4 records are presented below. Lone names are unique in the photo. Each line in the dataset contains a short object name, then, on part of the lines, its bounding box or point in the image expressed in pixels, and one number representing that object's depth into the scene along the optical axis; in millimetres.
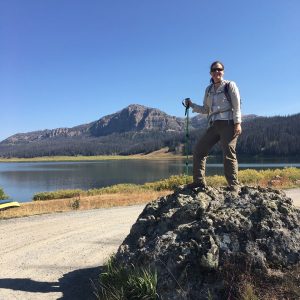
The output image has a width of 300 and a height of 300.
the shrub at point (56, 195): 28141
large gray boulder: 3950
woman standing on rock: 5127
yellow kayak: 15828
